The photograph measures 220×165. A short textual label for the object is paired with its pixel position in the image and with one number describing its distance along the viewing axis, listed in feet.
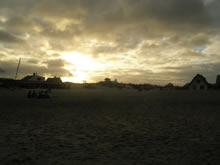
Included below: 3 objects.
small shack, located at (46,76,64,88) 190.74
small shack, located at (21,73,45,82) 203.08
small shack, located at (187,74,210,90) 138.07
